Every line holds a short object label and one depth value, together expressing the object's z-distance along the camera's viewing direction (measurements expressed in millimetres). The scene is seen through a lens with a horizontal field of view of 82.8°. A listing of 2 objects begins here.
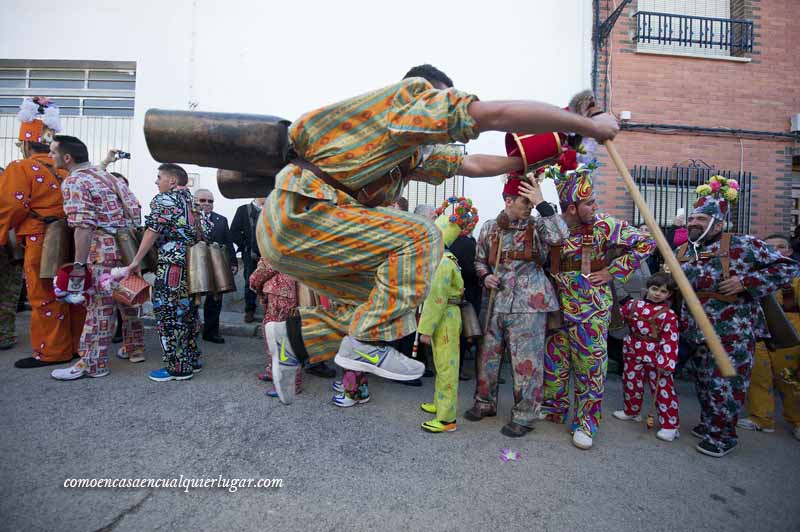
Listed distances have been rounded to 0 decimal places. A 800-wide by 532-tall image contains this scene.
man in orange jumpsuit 4672
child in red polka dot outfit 3836
